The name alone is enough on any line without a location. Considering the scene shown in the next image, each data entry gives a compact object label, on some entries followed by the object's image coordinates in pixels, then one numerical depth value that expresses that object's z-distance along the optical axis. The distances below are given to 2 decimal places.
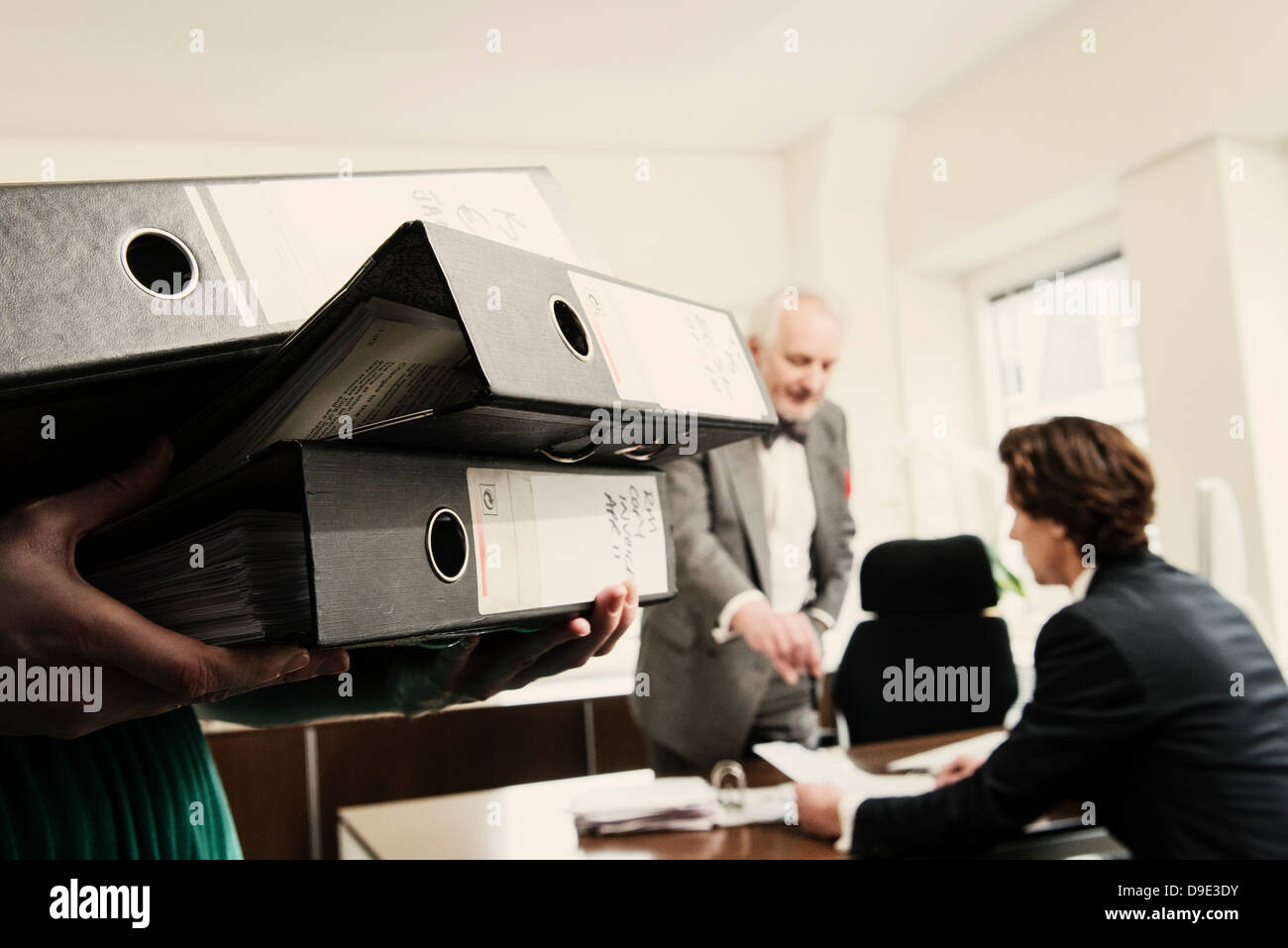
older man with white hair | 1.78
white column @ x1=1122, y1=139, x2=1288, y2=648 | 2.57
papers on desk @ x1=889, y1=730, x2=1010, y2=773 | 1.64
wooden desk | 1.21
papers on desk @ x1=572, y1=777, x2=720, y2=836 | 1.29
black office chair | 2.16
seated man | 1.16
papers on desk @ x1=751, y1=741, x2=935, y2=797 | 1.43
